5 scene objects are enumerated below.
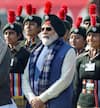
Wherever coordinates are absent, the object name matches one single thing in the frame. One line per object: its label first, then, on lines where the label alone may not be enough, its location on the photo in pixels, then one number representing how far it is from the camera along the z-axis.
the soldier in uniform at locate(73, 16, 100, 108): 14.66
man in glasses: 14.14
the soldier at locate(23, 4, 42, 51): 17.12
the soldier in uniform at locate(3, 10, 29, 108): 16.10
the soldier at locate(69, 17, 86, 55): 17.27
